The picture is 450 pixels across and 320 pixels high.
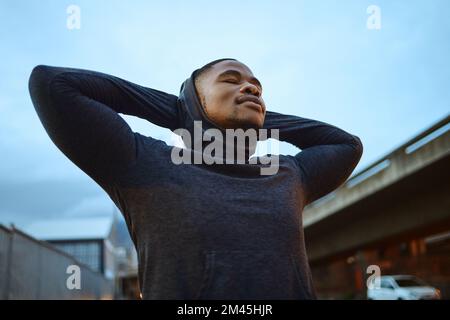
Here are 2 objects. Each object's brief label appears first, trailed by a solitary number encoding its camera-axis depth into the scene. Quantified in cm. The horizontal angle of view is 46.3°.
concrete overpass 1437
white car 1772
